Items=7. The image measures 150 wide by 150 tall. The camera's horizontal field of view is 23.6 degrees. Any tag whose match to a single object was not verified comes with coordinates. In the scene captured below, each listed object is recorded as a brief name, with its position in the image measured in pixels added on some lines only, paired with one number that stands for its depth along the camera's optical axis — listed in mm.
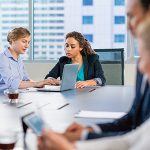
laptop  3481
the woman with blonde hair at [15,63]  3838
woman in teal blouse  4320
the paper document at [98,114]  2088
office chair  4754
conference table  1949
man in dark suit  1148
